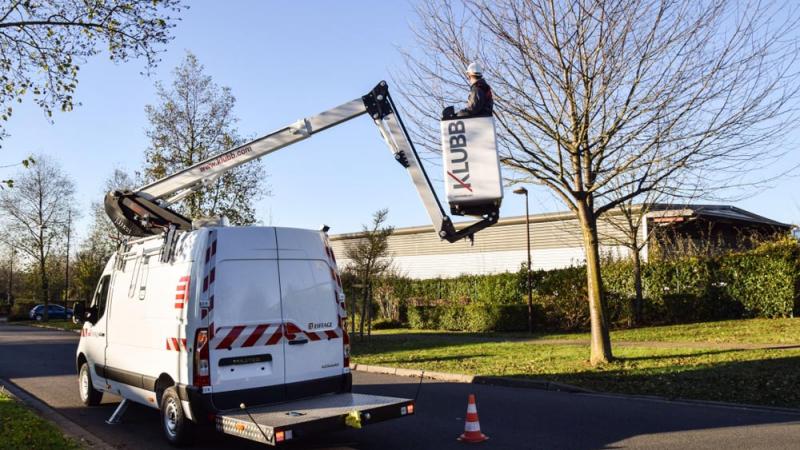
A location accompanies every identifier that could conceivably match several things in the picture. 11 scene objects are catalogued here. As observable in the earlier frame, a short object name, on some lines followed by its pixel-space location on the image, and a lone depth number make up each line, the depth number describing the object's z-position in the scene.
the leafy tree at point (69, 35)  10.09
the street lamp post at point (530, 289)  23.88
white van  7.14
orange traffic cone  7.60
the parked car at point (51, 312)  54.94
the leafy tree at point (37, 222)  48.31
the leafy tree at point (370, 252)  21.42
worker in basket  6.92
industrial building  26.56
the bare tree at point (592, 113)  12.52
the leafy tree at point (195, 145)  24.64
